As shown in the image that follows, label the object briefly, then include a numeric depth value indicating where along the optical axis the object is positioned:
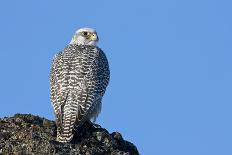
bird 15.00
